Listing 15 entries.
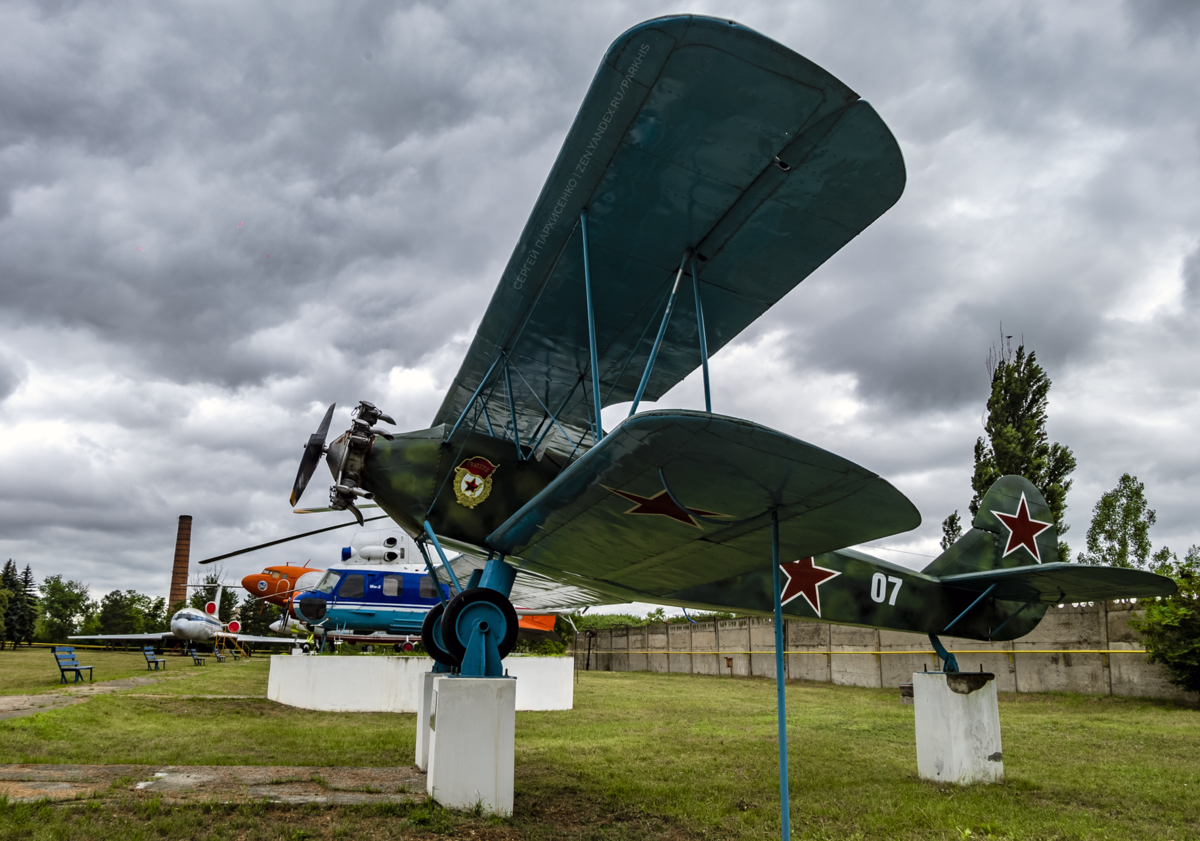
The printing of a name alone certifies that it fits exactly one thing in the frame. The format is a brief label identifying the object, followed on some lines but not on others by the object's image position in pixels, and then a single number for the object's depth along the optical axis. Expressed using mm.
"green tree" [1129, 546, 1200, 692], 13274
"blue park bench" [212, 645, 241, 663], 32688
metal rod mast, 4137
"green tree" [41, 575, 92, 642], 72312
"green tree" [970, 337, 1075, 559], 22478
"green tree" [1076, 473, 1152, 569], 37838
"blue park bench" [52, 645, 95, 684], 16688
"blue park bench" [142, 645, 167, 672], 23638
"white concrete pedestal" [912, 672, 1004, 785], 7195
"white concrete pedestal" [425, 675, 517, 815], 5660
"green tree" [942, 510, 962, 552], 26031
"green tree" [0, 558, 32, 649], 54406
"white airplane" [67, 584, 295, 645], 30422
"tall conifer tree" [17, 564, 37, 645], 57031
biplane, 4129
